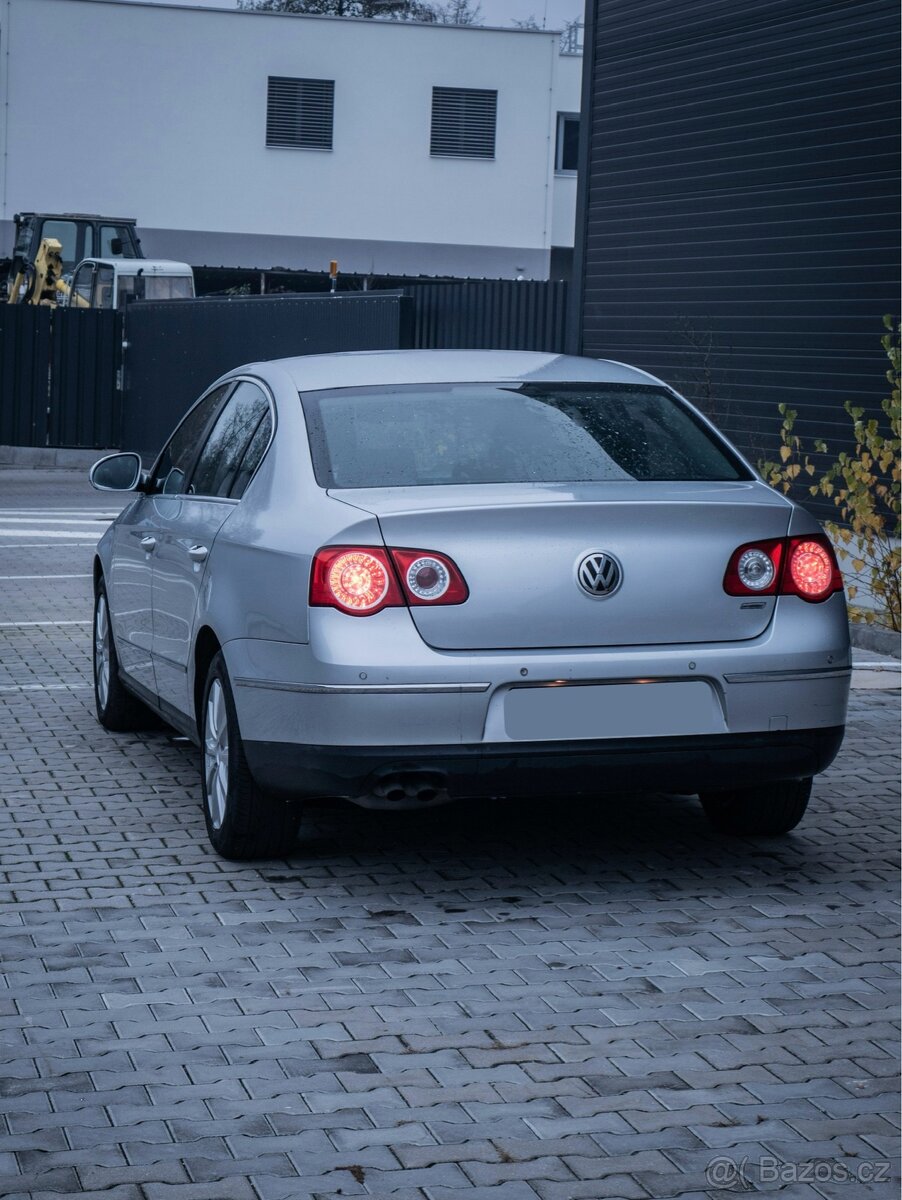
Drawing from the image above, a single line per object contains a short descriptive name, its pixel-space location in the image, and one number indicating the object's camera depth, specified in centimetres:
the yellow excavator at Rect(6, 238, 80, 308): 3325
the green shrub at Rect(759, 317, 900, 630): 1172
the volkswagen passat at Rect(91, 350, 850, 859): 579
